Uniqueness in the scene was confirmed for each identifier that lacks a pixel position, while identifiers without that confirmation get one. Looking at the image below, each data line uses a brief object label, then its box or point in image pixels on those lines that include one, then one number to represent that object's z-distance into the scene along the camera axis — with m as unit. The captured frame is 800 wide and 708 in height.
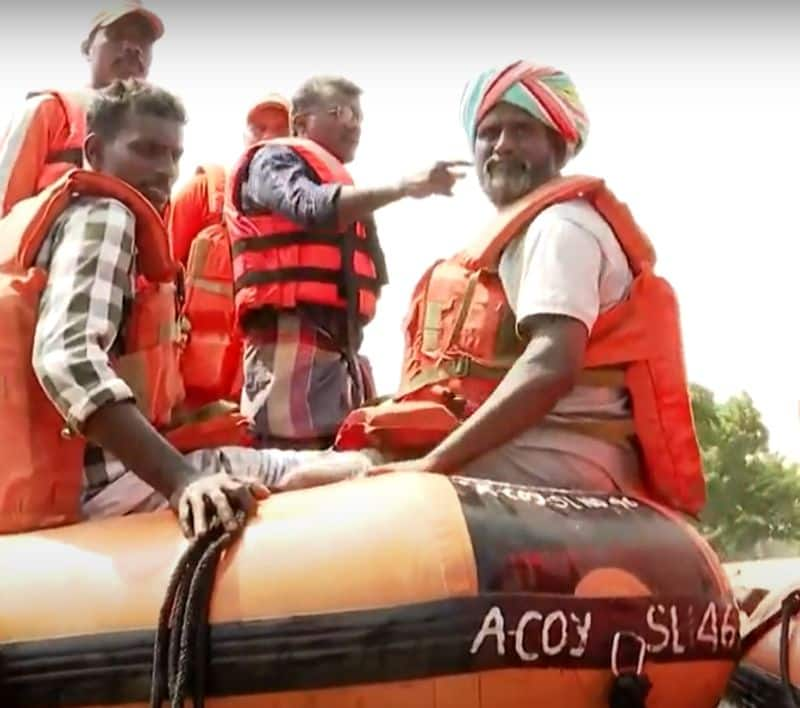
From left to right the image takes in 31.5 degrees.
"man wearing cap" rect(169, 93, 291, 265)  4.64
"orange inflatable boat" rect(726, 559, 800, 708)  2.90
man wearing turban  2.80
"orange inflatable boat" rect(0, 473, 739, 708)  2.31
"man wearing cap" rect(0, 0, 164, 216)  4.20
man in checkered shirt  2.55
